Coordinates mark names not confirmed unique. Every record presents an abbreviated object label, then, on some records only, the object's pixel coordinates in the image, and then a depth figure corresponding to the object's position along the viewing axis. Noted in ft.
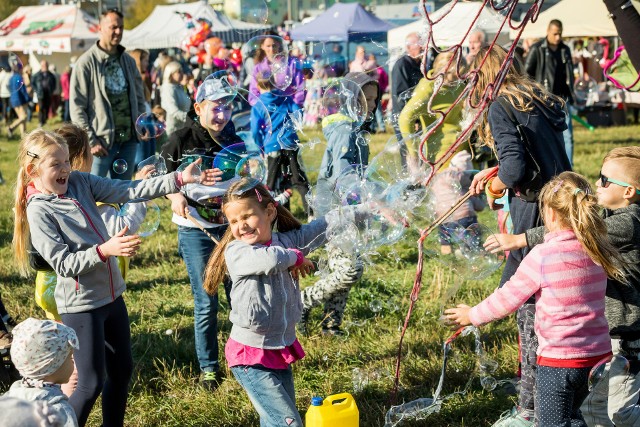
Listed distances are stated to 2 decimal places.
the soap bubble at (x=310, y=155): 16.61
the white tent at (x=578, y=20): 59.26
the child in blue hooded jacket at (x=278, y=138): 18.06
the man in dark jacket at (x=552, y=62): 35.55
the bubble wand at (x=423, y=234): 11.91
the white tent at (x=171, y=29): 91.61
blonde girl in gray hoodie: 11.41
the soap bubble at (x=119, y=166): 16.57
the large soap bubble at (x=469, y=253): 13.44
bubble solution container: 11.08
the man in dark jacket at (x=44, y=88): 72.12
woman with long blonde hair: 12.66
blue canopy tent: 73.61
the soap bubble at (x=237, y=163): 13.35
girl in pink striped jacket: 10.71
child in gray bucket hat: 8.60
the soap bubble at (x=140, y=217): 13.41
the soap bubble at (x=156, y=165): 13.75
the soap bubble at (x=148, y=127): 19.89
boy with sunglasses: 11.77
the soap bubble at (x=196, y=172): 12.49
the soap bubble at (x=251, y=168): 13.25
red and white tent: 111.45
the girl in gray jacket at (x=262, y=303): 10.94
